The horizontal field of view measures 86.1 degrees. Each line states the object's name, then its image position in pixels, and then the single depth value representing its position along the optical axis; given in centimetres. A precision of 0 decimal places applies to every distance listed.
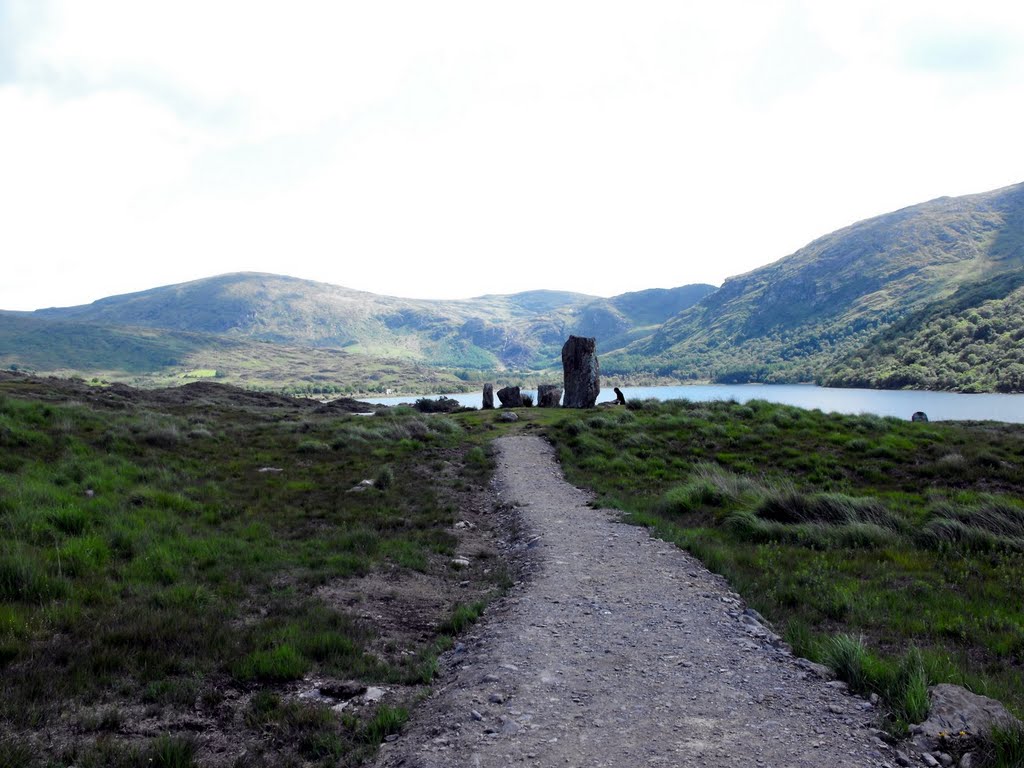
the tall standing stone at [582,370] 3947
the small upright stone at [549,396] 4300
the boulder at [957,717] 419
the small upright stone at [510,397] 4369
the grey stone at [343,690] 535
